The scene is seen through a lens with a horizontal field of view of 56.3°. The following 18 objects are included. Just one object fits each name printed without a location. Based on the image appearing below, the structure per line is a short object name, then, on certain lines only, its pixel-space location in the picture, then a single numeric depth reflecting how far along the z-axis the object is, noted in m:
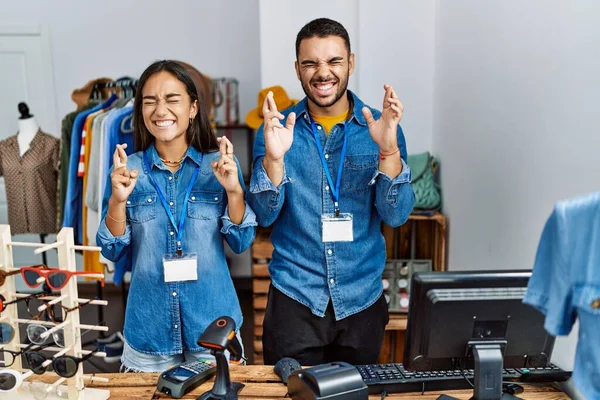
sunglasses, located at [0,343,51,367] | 1.46
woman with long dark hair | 1.80
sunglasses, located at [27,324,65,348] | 1.46
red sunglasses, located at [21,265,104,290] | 1.43
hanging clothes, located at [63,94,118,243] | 3.18
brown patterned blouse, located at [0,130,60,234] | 3.37
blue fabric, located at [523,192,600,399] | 0.98
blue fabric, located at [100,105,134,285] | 3.01
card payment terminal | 1.50
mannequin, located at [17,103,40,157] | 3.38
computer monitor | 1.33
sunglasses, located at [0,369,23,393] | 1.44
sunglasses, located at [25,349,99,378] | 1.42
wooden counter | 1.52
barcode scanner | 1.39
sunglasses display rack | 1.45
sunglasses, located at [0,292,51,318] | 1.46
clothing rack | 3.52
